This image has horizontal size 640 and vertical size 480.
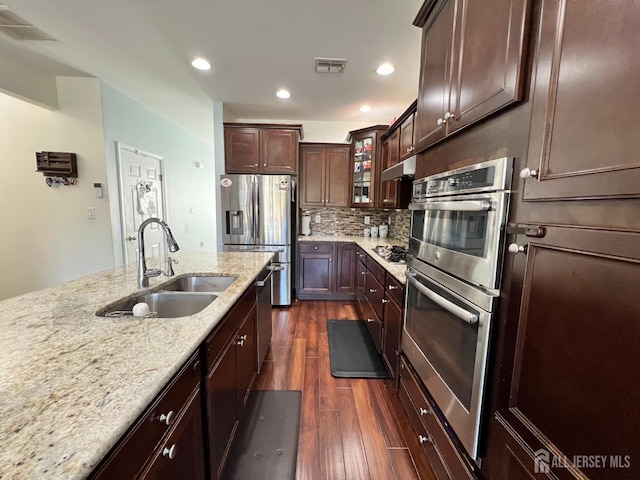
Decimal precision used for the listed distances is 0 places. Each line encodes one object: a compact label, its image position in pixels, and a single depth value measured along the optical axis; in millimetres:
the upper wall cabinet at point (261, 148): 3539
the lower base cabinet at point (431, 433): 1096
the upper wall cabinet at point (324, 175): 3898
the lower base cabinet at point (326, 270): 3736
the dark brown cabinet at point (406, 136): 2441
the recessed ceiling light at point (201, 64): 2481
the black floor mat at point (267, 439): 1367
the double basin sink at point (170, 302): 1301
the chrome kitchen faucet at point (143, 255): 1392
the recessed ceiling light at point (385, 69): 2491
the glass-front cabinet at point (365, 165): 3561
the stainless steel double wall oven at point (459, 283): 915
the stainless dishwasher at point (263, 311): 1947
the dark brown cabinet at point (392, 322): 1782
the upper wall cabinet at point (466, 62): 844
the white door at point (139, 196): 3322
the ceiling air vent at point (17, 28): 1962
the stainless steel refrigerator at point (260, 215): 3416
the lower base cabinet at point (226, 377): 1040
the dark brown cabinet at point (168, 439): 570
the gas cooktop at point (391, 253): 2266
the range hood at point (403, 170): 1803
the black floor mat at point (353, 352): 2201
